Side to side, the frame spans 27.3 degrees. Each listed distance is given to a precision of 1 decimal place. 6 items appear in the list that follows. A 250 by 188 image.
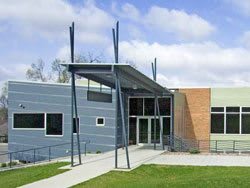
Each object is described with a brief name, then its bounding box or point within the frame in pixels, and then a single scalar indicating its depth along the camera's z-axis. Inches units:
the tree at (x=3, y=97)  3357.8
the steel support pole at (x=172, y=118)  1344.4
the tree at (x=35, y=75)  2844.5
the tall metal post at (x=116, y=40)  806.7
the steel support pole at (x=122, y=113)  782.5
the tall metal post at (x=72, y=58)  796.6
